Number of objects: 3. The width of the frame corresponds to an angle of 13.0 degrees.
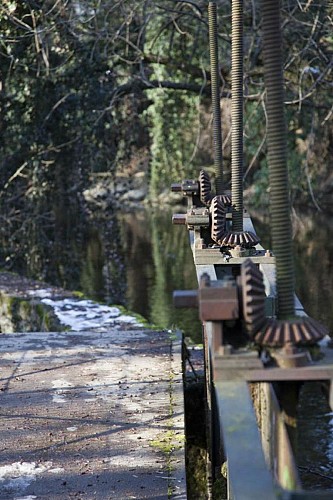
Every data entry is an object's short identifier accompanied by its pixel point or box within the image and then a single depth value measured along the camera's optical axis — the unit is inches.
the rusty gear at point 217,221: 304.3
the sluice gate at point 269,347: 164.4
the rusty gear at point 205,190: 371.9
